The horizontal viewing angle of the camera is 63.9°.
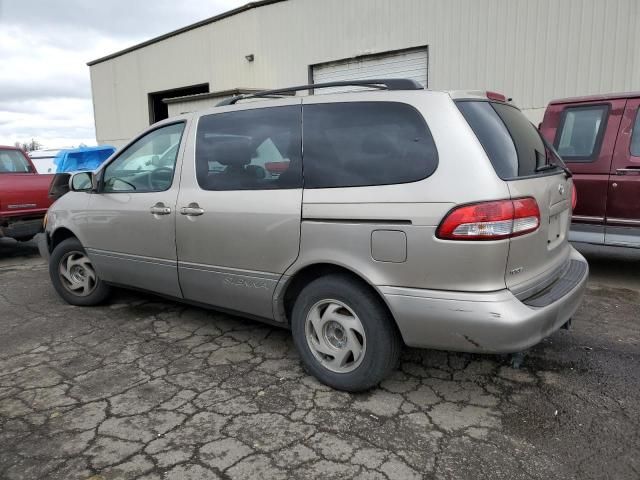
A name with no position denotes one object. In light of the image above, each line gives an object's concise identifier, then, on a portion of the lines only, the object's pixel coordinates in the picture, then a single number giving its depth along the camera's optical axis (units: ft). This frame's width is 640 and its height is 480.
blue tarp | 42.39
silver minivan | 8.55
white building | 28.94
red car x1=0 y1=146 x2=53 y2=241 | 23.54
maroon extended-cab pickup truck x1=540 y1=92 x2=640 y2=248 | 17.29
